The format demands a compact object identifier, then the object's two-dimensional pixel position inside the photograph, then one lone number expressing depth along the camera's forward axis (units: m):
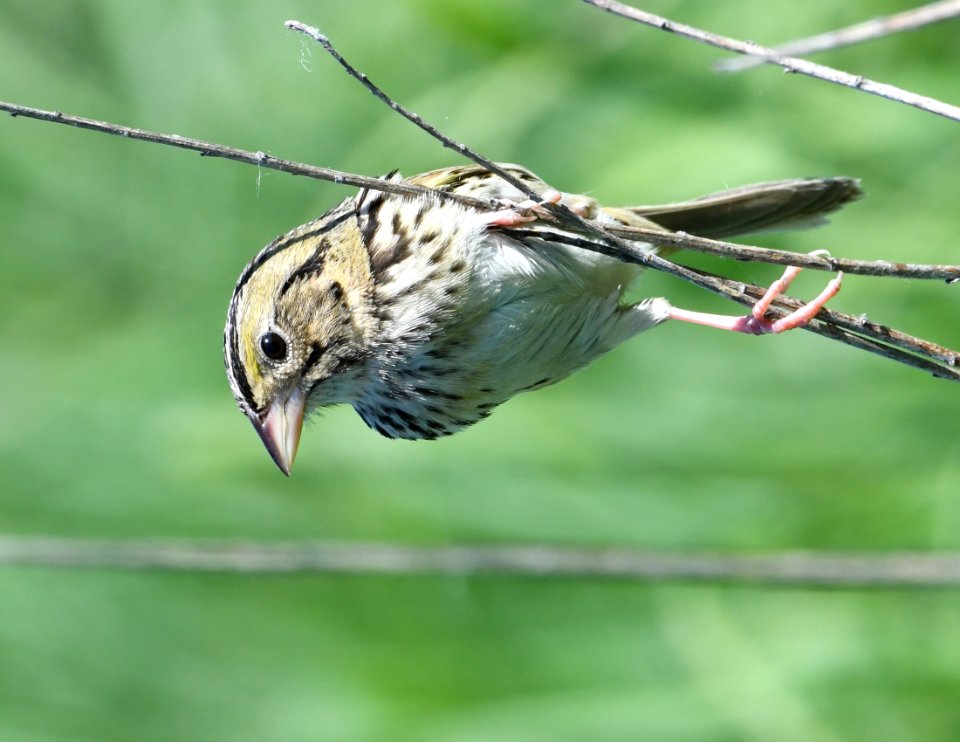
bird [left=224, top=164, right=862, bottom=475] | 2.80
